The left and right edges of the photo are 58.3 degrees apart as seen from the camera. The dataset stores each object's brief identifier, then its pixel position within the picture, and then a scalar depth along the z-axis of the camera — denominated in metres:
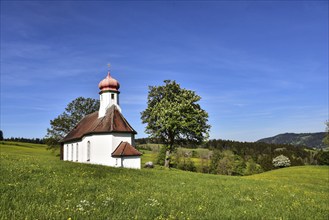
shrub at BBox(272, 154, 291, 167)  116.48
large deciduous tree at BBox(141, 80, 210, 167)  47.00
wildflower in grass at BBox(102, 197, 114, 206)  9.03
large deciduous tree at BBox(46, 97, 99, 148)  69.06
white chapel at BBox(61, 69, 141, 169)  39.75
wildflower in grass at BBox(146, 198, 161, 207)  9.52
